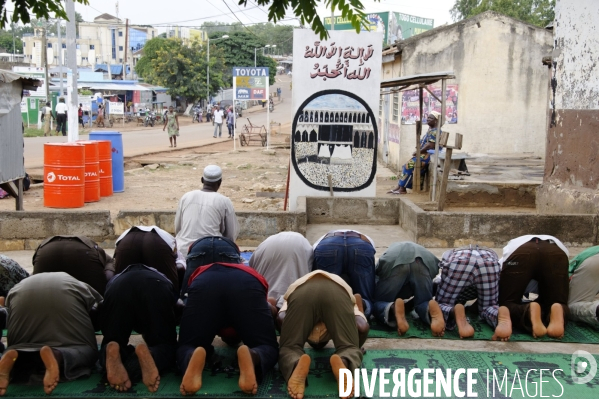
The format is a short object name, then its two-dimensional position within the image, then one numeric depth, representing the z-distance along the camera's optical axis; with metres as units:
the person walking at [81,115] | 38.08
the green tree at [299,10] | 3.63
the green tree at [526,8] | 34.86
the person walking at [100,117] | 40.04
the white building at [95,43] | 82.75
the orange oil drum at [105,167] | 12.90
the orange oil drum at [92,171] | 12.15
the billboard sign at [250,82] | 24.12
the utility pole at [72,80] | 13.51
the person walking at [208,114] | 51.59
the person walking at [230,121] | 32.28
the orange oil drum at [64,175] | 11.55
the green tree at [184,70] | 52.47
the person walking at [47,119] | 32.37
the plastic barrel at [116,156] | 13.55
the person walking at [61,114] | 31.52
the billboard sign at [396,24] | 43.67
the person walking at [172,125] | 25.53
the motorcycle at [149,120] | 43.44
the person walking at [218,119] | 33.44
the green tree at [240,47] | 67.44
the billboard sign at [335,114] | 11.12
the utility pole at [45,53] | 36.70
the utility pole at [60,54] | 30.75
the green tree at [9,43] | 83.56
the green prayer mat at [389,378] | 4.31
